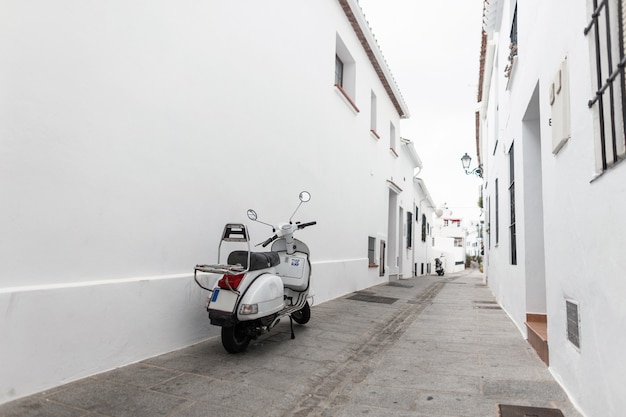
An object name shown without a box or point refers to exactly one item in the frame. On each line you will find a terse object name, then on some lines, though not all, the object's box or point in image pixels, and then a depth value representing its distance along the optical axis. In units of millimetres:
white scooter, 3910
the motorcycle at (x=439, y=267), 25312
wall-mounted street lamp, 13742
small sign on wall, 3000
